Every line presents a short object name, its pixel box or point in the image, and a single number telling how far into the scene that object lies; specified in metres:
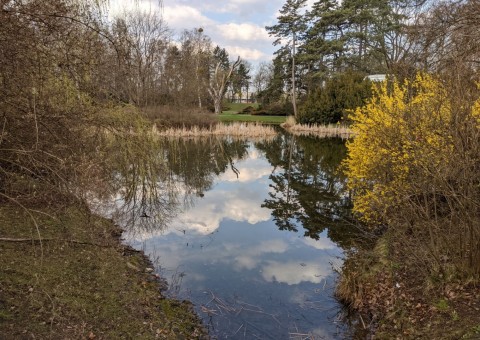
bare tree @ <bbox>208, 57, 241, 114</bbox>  42.12
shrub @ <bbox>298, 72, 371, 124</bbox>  31.30
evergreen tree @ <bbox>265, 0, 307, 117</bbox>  41.16
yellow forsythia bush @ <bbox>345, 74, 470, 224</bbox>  4.45
